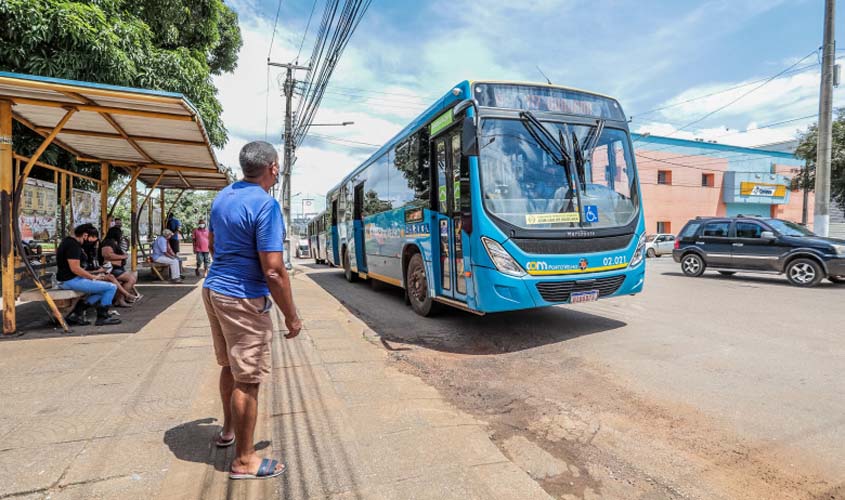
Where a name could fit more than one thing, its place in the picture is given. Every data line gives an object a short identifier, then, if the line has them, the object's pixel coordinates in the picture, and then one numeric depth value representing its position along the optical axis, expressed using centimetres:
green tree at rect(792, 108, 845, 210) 2003
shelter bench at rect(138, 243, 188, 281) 1213
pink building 3278
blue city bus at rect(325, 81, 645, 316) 529
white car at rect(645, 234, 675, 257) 2659
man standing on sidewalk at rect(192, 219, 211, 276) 1390
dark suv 1039
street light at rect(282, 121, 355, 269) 2152
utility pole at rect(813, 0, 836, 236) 1398
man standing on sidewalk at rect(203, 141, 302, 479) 253
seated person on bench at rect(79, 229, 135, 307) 727
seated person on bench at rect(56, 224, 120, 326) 621
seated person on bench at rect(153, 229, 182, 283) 1205
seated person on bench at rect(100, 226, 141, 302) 823
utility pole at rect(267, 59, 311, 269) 2147
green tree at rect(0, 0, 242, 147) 760
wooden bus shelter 534
